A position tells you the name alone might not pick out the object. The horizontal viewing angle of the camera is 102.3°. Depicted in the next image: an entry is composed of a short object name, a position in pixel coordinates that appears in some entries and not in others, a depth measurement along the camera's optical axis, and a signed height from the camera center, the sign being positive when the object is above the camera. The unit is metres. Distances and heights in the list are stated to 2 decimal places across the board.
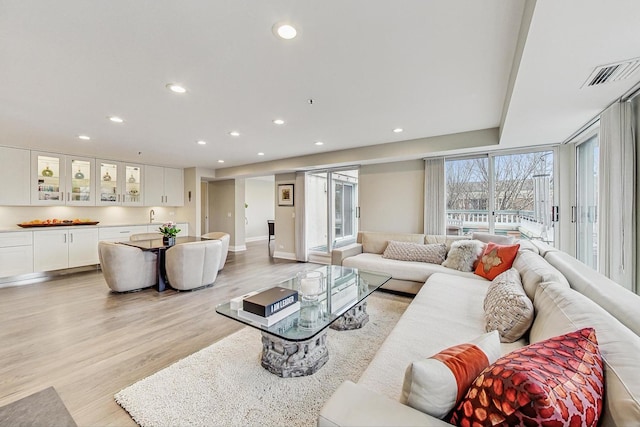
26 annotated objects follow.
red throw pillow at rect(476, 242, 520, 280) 2.91 -0.57
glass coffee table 1.77 -0.80
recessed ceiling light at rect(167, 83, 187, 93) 2.39 +1.19
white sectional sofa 0.79 -0.65
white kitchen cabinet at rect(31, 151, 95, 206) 4.86 +0.70
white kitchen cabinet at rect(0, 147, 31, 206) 4.49 +0.69
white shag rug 1.58 -1.24
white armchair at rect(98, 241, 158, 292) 3.74 -0.78
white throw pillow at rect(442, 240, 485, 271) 3.35 -0.57
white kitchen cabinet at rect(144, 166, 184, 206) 6.43 +0.72
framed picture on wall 6.50 +0.47
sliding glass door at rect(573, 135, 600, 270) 3.19 +0.12
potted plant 4.23 -0.34
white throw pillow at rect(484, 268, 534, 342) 1.52 -0.62
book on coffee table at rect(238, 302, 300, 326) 1.80 -0.74
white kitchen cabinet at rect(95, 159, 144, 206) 5.69 +0.72
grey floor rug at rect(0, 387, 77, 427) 1.56 -1.26
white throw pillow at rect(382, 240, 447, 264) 3.79 -0.60
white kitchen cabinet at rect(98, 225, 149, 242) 5.56 -0.41
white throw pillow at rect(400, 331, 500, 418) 0.85 -0.57
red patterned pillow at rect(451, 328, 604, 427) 0.65 -0.48
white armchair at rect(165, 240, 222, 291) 3.82 -0.76
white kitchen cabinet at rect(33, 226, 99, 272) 4.70 -0.66
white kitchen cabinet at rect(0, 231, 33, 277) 4.32 -0.66
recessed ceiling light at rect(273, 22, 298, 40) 1.63 +1.19
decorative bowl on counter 4.86 -0.16
